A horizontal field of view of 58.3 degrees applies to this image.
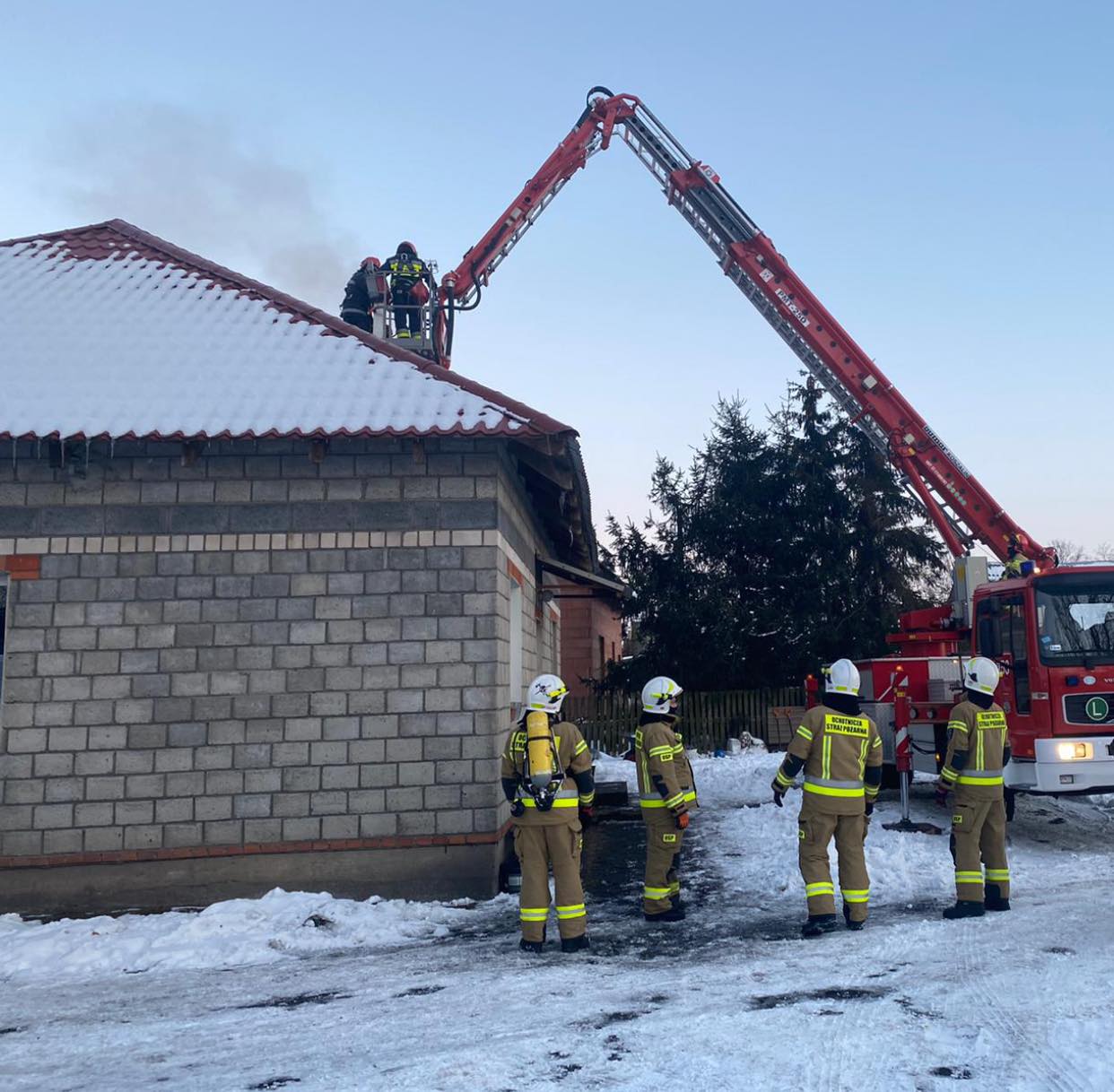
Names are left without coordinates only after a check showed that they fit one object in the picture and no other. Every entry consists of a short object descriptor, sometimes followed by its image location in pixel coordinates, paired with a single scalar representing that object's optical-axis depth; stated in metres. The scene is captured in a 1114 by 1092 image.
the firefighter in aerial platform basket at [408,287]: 13.90
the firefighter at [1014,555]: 11.10
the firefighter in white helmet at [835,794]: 6.75
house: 7.94
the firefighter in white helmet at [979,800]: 7.23
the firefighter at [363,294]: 13.33
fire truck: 9.15
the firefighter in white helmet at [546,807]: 6.51
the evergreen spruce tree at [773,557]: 21.83
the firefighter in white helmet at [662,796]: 7.11
